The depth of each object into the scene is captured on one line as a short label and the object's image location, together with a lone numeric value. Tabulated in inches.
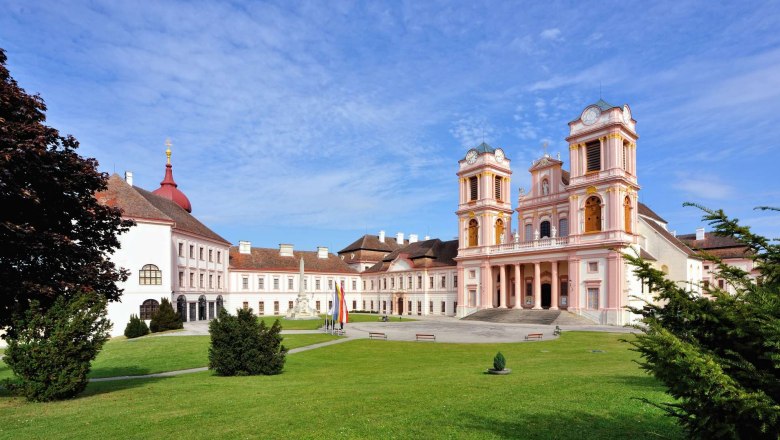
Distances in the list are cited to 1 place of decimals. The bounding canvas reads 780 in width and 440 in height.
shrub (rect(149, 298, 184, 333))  1628.9
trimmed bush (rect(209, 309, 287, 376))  747.4
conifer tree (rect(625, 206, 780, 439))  182.9
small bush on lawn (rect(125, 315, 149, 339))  1518.2
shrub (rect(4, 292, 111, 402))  521.3
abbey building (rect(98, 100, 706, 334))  1883.6
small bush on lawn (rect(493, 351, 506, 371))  676.1
